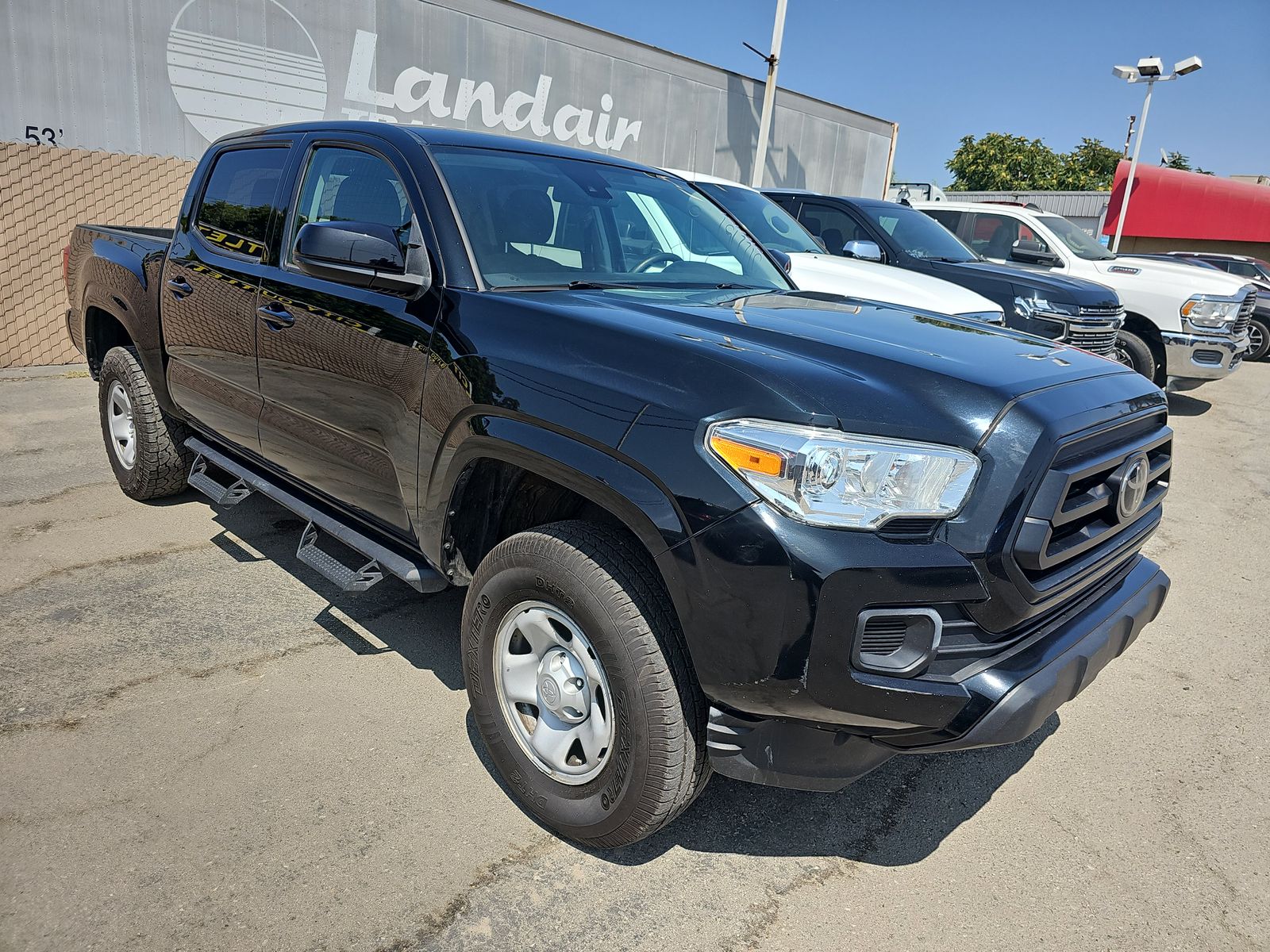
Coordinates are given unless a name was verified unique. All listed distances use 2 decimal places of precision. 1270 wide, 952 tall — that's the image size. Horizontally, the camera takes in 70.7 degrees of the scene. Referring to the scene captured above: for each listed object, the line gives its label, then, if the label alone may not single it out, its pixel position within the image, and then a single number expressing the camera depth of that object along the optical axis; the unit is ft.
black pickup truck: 6.42
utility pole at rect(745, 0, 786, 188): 46.37
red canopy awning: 96.32
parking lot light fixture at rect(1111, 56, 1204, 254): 59.16
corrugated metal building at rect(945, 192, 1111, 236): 107.34
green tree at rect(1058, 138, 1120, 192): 174.60
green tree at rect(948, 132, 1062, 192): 177.37
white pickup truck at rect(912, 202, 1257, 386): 28.48
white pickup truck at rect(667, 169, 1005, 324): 20.26
